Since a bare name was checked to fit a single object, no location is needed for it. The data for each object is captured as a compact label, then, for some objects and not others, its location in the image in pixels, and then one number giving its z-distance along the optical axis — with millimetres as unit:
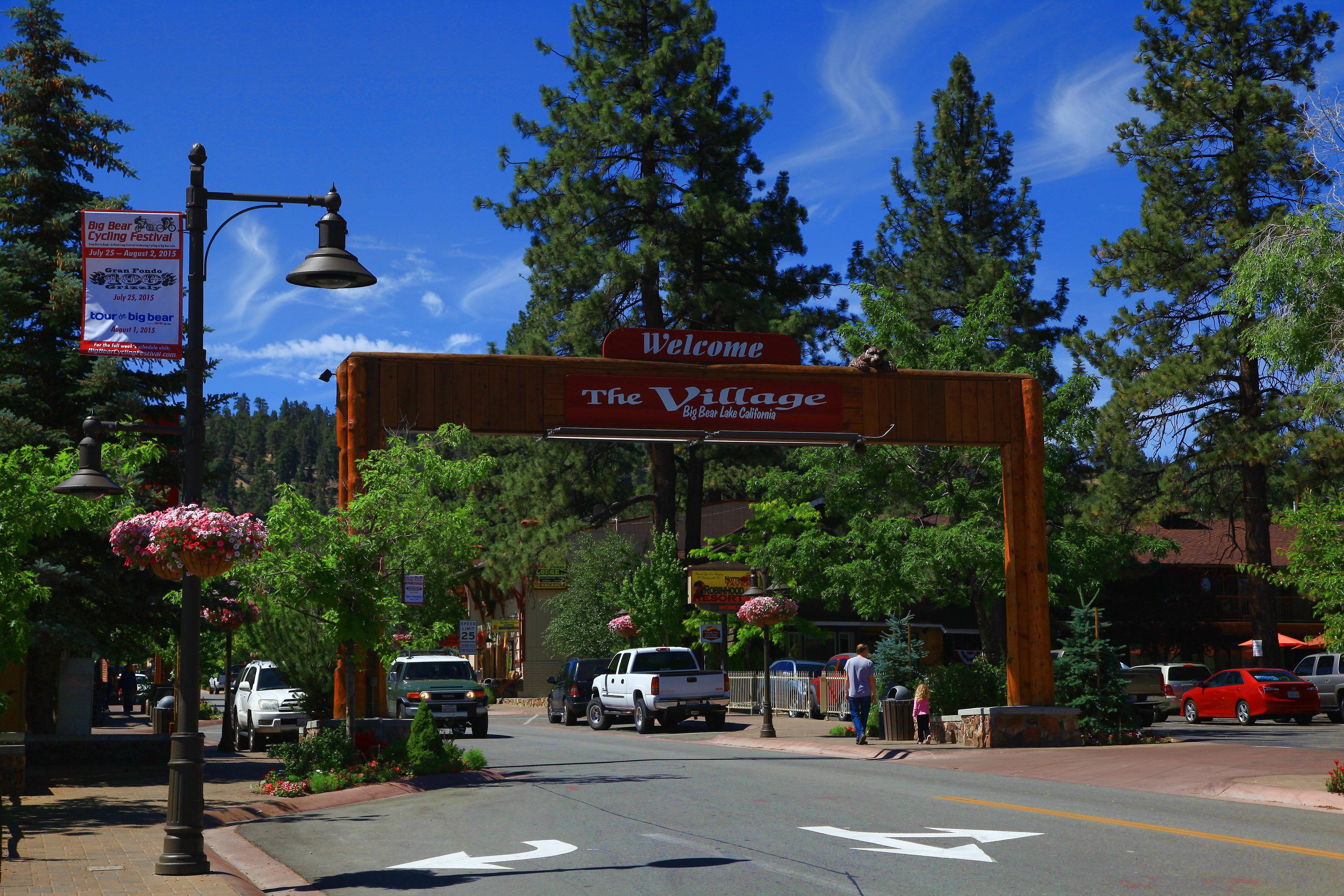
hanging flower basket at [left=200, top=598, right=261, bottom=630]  20203
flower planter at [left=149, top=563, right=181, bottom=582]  10453
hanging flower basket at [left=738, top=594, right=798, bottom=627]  27125
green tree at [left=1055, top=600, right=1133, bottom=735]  22609
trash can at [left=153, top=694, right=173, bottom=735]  26938
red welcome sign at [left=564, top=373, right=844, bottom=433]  20594
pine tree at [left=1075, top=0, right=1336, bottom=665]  37844
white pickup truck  29156
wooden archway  19688
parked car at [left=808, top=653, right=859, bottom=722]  33219
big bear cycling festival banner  10352
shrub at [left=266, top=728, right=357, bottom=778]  16109
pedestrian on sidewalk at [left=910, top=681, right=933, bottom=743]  22219
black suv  34750
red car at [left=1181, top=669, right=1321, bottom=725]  32344
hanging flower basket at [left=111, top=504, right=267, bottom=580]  10234
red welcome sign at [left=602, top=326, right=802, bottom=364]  20828
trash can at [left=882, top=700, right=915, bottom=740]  23781
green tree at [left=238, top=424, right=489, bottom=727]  15617
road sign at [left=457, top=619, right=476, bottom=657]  43000
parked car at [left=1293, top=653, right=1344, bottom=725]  34625
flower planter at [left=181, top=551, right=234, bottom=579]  10273
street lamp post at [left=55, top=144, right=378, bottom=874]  9453
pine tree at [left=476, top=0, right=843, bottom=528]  38969
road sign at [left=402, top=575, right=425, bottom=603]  16172
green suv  27688
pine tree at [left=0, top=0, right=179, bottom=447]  21000
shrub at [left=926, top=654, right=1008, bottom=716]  23703
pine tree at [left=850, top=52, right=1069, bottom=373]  46625
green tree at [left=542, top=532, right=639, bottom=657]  45719
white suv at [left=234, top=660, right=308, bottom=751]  25203
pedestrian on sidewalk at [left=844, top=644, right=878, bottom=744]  22562
